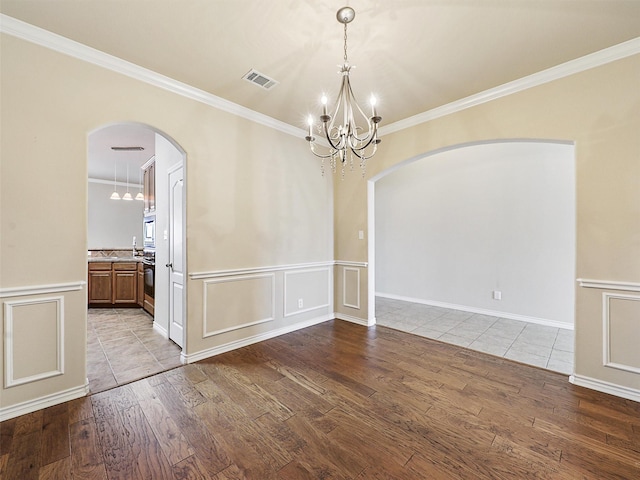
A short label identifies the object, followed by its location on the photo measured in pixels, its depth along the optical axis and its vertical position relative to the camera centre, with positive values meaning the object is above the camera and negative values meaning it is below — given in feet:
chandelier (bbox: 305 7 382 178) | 6.29 +2.78
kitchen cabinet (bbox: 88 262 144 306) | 16.99 -2.68
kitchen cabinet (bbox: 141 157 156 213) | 14.99 +3.13
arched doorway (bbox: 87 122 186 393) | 9.80 -2.30
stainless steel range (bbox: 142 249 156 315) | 14.60 -2.07
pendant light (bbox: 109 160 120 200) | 20.35 +5.58
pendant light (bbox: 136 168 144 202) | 23.42 +5.23
